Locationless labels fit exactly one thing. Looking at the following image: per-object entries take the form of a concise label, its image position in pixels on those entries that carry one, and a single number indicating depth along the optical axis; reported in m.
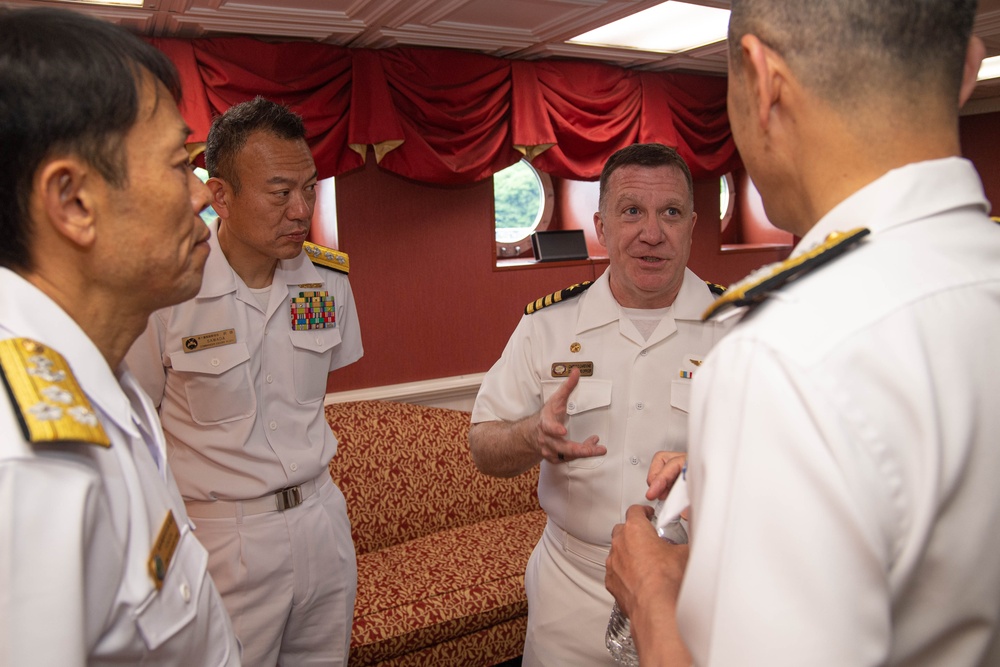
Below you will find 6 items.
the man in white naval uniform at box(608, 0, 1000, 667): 0.63
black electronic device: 5.05
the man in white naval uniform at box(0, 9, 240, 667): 0.76
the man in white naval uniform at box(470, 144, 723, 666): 1.84
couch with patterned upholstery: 3.08
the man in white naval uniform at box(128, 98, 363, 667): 1.97
